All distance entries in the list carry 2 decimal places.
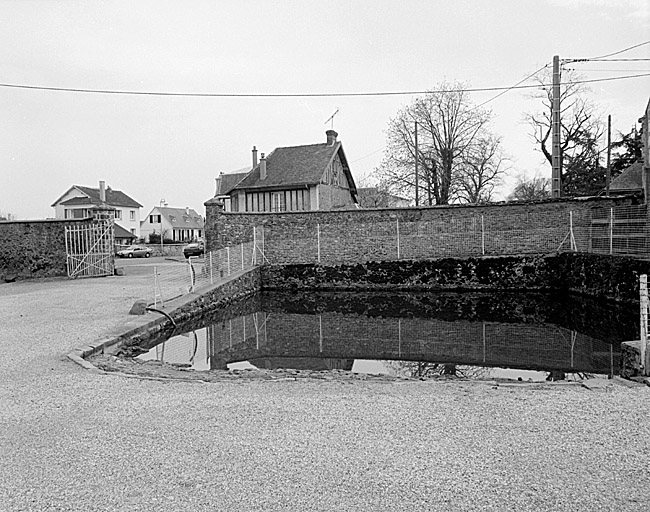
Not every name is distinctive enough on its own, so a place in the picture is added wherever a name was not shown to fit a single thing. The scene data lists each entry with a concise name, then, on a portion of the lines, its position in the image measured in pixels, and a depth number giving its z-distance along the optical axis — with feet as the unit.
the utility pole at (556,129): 55.93
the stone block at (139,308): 34.04
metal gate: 61.57
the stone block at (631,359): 20.44
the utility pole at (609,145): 99.86
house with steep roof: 98.89
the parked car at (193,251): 115.11
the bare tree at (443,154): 107.65
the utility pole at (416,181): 98.43
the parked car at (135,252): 136.36
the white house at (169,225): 212.64
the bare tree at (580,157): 112.57
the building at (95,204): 175.94
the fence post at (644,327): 19.20
